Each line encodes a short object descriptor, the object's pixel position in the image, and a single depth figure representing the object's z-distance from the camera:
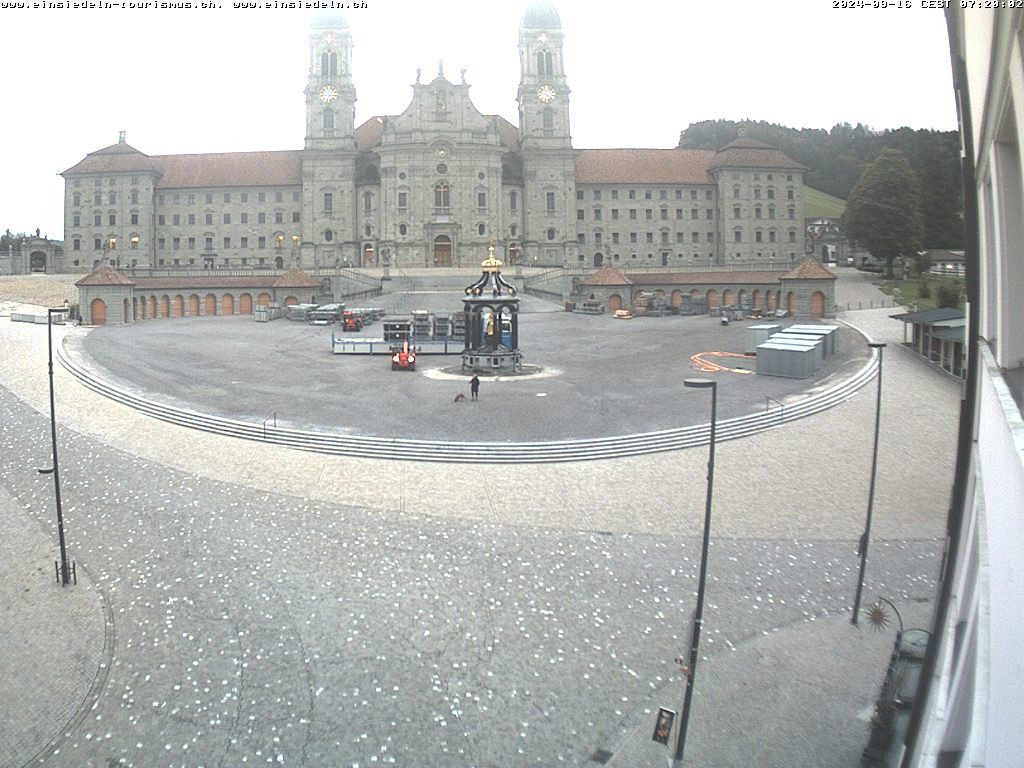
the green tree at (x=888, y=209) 81.81
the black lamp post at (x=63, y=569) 18.69
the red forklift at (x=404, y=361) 43.88
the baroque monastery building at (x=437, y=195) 94.56
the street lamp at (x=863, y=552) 17.17
